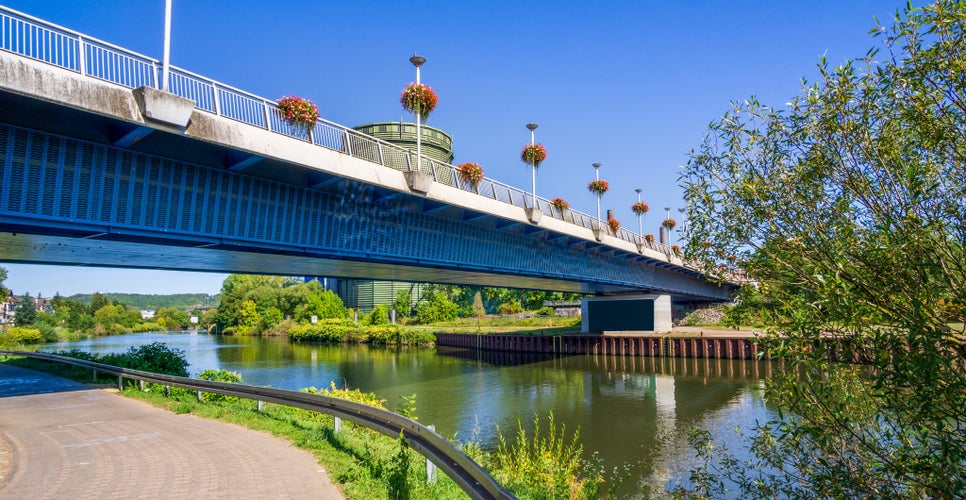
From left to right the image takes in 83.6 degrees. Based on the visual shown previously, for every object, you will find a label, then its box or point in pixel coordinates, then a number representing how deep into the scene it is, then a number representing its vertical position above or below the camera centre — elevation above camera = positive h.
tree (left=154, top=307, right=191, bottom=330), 140.88 -3.98
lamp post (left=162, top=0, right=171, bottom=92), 12.97 +6.16
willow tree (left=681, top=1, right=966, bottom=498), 4.67 +0.64
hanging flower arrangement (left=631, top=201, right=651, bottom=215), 46.72 +8.91
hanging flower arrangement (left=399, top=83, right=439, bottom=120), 21.38 +8.26
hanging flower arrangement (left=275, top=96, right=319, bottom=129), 16.14 +5.83
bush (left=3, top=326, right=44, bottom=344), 68.75 -4.30
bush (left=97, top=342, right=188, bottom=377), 22.05 -2.39
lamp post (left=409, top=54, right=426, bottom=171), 19.63 +7.66
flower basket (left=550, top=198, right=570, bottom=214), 29.17 +5.69
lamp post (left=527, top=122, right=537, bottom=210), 29.11 +7.73
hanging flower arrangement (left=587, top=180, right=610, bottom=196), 38.72 +8.78
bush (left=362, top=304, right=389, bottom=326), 82.25 -1.55
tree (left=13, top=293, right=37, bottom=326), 98.19 -2.00
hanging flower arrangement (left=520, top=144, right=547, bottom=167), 30.55 +8.81
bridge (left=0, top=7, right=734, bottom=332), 11.70 +3.52
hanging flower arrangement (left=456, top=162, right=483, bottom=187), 22.70 +5.69
